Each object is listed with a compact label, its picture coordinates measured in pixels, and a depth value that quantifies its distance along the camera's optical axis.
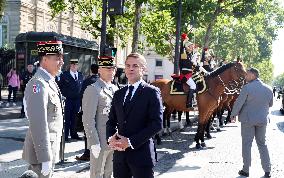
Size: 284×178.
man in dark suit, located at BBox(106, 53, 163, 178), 4.42
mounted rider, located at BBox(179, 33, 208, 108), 12.61
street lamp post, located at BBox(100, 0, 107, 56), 11.81
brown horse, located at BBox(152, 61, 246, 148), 12.73
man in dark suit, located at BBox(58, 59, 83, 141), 11.80
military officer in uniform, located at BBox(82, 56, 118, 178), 5.54
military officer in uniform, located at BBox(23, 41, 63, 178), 4.18
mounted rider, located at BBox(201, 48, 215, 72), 16.80
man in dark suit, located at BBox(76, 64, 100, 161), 9.04
